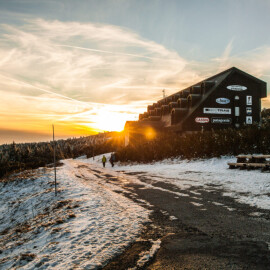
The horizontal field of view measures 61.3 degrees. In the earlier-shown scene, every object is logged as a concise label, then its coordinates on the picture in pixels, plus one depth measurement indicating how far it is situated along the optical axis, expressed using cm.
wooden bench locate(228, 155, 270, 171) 1251
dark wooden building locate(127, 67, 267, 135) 3191
